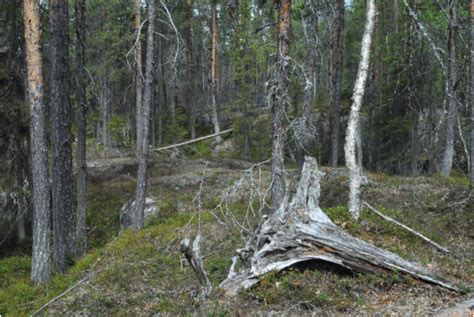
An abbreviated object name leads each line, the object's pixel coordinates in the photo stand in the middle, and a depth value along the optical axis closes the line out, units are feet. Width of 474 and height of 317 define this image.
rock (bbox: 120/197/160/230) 57.03
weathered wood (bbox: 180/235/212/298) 22.93
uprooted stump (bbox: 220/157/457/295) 24.73
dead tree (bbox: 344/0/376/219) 32.50
